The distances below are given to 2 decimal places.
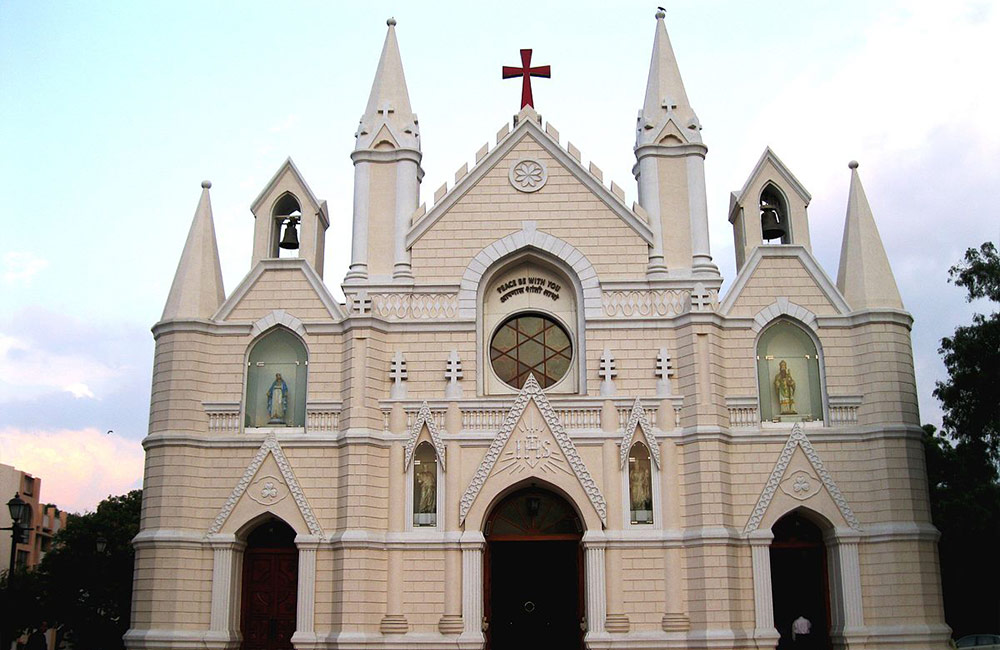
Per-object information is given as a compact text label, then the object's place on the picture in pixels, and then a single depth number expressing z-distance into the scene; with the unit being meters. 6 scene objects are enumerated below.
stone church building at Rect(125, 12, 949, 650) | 20.22
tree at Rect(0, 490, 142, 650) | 39.31
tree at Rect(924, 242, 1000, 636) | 20.45
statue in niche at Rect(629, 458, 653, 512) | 20.80
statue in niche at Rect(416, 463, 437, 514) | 20.94
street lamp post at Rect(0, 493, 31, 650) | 18.35
